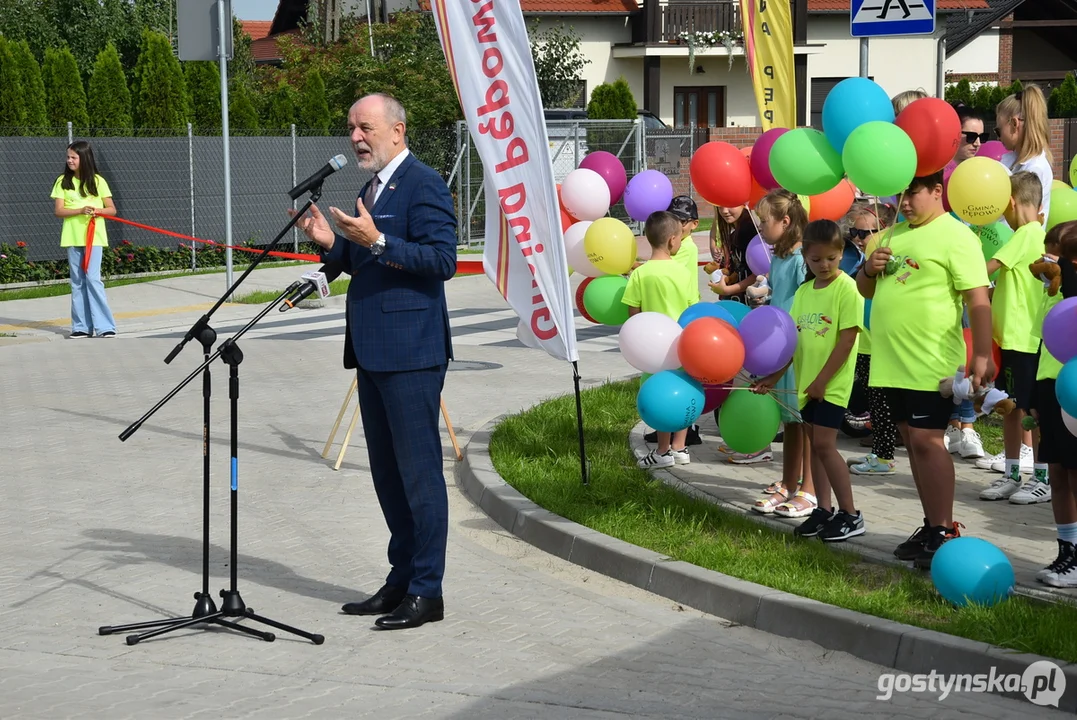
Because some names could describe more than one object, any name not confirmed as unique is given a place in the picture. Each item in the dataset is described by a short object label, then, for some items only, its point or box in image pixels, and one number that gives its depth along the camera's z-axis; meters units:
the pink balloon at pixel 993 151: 8.47
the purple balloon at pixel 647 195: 8.80
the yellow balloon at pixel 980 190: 6.43
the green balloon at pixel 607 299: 8.30
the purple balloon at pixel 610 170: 8.79
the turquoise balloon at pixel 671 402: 6.85
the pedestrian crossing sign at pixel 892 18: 8.73
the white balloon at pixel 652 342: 7.11
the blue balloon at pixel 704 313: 7.17
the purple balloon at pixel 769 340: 6.73
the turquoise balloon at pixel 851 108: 6.33
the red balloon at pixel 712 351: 6.73
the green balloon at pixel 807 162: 6.50
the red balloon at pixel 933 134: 6.11
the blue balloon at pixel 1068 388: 5.05
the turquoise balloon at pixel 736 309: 7.27
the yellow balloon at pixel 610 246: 8.20
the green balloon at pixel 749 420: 6.89
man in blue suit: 5.62
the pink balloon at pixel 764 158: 7.14
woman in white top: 7.91
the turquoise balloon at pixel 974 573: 5.29
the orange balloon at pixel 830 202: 7.73
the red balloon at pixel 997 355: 7.48
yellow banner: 9.98
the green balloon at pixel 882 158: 6.01
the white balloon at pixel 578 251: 8.40
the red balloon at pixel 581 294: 8.67
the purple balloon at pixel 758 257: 8.35
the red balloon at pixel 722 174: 7.39
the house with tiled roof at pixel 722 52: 40.28
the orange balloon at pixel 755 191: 7.54
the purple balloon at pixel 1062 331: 5.24
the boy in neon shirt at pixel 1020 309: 7.26
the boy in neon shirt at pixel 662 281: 8.06
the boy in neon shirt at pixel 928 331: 5.96
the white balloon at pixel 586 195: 8.54
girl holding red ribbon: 14.27
